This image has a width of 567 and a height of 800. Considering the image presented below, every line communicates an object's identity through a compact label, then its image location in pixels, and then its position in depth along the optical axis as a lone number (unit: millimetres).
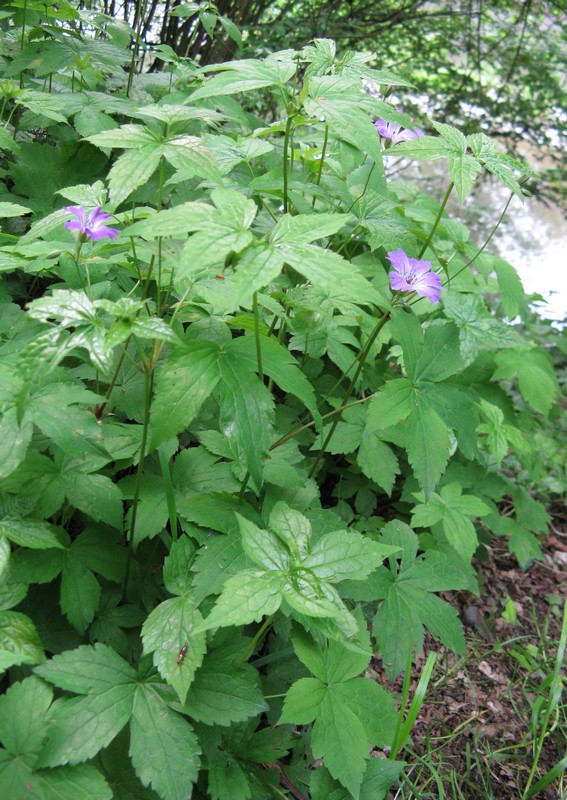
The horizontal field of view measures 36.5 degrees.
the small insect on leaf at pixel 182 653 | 426
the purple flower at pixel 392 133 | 570
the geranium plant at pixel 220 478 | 404
